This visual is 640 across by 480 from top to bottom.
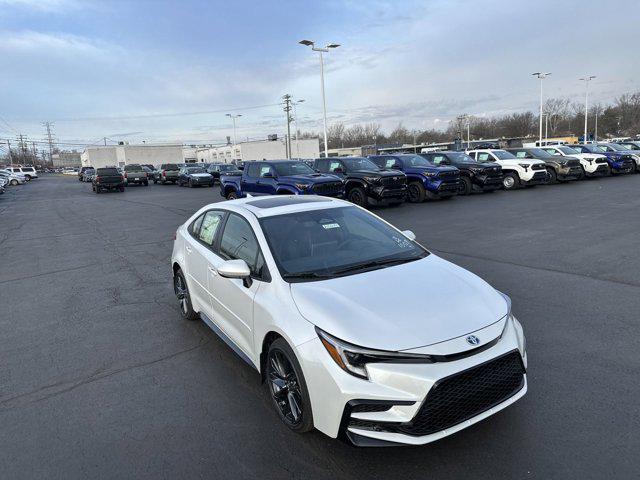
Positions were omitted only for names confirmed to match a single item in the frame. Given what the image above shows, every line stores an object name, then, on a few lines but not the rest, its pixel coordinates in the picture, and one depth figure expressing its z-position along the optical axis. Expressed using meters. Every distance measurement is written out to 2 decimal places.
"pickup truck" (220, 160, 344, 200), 14.40
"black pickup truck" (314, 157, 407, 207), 15.65
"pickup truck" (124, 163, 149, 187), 38.03
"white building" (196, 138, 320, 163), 85.75
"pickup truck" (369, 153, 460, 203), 17.19
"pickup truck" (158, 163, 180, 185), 39.12
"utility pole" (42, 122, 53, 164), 140.65
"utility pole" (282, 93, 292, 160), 59.27
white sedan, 2.62
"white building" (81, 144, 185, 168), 84.44
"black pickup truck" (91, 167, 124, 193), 31.34
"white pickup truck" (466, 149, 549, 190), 20.48
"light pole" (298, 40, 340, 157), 29.68
